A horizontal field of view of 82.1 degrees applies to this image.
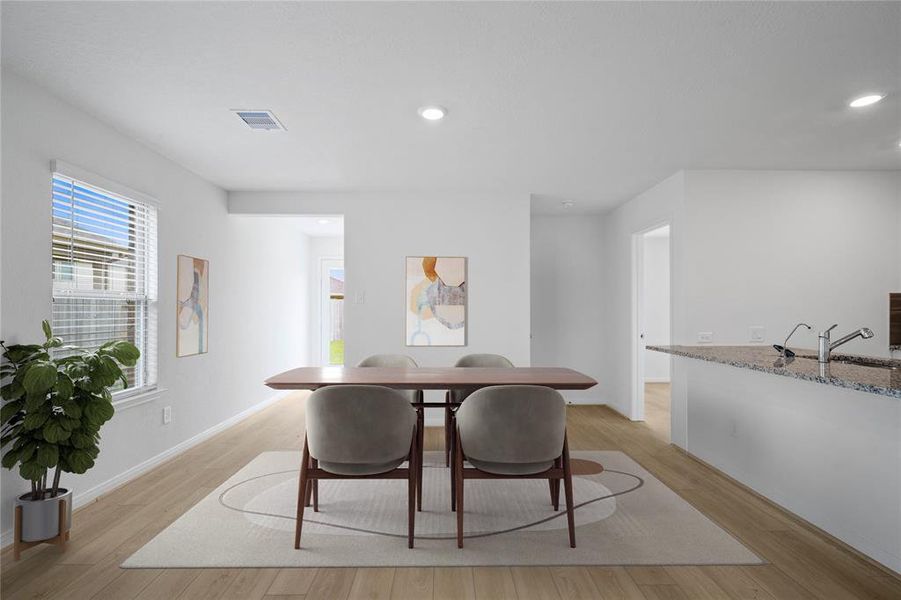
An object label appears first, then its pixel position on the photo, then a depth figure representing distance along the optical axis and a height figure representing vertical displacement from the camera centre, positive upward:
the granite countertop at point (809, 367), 2.10 -0.33
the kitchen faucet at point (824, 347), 3.01 -0.25
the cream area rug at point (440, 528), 2.51 -1.24
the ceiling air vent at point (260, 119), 3.21 +1.17
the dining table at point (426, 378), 2.95 -0.46
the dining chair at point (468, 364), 3.91 -0.48
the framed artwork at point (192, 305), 4.41 -0.02
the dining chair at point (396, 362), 3.86 -0.47
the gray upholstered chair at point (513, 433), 2.51 -0.64
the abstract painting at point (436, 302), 5.37 +0.01
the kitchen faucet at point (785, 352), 3.20 -0.30
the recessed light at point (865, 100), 2.96 +1.18
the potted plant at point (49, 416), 2.45 -0.56
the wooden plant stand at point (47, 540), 2.49 -1.17
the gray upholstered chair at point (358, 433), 2.49 -0.64
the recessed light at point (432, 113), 3.11 +1.16
